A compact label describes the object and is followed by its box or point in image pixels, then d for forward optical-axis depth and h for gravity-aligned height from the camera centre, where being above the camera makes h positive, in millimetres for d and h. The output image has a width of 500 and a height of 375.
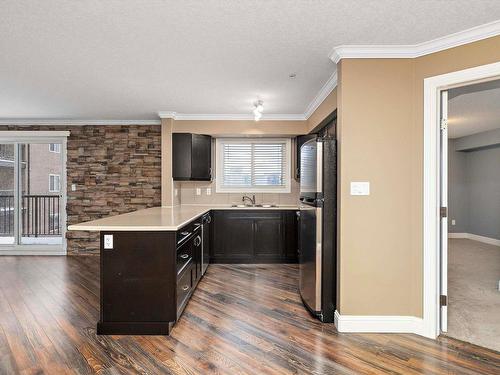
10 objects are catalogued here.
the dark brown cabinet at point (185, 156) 4844 +504
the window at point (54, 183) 5570 +77
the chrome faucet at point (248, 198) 5403 -214
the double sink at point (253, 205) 5114 -320
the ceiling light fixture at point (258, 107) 4041 +1073
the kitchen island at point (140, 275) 2545 -752
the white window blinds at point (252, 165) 5484 +406
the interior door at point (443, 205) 2561 -153
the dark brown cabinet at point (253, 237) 4863 -808
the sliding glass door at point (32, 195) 5480 -146
